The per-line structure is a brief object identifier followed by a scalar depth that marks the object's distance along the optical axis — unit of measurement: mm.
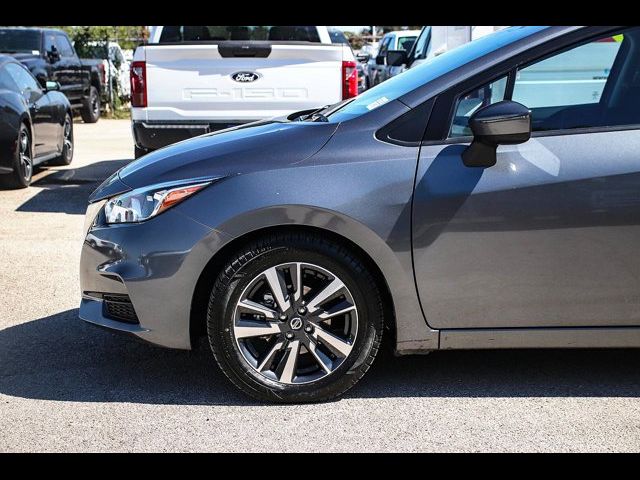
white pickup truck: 9039
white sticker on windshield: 4553
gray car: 4262
